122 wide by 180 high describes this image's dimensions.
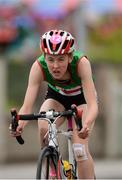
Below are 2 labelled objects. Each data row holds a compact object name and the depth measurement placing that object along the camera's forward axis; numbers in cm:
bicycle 1593
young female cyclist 1646
